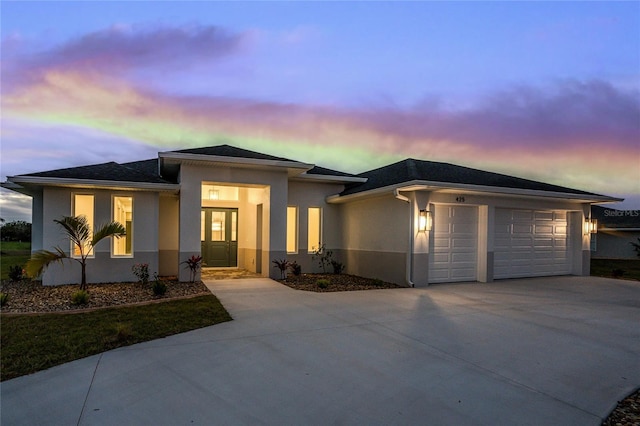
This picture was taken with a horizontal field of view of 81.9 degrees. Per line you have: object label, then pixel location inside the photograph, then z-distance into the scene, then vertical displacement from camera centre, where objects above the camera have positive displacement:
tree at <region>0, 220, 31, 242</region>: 25.48 -1.10
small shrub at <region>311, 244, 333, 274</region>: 13.77 -1.41
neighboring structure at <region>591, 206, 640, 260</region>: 22.45 -0.88
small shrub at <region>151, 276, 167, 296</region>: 8.41 -1.65
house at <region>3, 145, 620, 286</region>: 10.39 +0.07
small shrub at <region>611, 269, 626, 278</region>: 13.77 -1.95
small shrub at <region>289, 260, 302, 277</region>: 12.32 -1.69
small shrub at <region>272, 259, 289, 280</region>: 11.37 -1.47
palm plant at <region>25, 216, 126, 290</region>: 7.71 -0.47
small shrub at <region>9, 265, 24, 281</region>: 11.30 -1.82
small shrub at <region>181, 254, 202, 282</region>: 10.38 -1.35
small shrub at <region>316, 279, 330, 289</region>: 9.98 -1.77
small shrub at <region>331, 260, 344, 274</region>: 13.43 -1.76
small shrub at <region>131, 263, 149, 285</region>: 9.96 -1.56
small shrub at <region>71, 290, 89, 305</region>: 7.38 -1.65
